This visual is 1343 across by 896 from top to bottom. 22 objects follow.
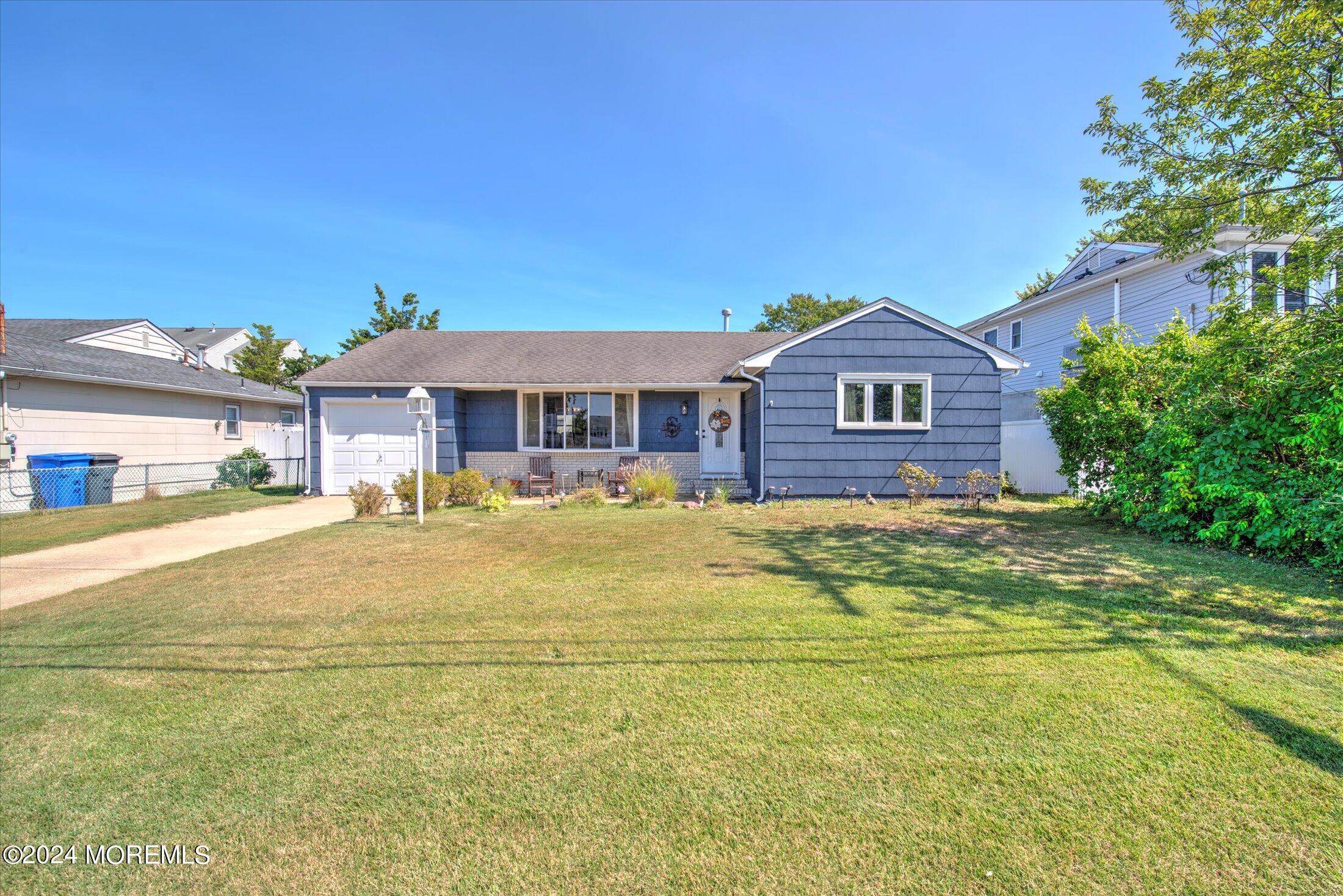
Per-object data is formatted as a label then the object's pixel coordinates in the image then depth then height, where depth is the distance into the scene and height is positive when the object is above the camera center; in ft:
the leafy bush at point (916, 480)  33.56 -2.62
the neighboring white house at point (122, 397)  36.70 +3.76
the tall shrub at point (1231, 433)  17.99 +0.11
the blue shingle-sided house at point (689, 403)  36.32 +2.70
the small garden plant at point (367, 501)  31.01 -3.39
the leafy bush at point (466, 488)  35.37 -3.05
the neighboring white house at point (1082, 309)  39.50 +10.86
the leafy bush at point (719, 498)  35.01 -3.87
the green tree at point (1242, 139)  20.43 +12.34
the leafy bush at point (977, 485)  33.42 -3.06
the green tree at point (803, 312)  106.11 +24.99
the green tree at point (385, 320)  84.69 +19.07
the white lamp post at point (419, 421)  29.22 +1.08
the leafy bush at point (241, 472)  48.57 -2.67
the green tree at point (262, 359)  84.43 +13.08
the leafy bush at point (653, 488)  35.55 -3.13
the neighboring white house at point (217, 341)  99.76 +19.07
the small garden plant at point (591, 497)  35.53 -3.77
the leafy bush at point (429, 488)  32.71 -2.85
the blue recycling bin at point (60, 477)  35.70 -2.24
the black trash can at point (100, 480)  37.86 -2.59
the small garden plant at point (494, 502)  33.45 -3.78
